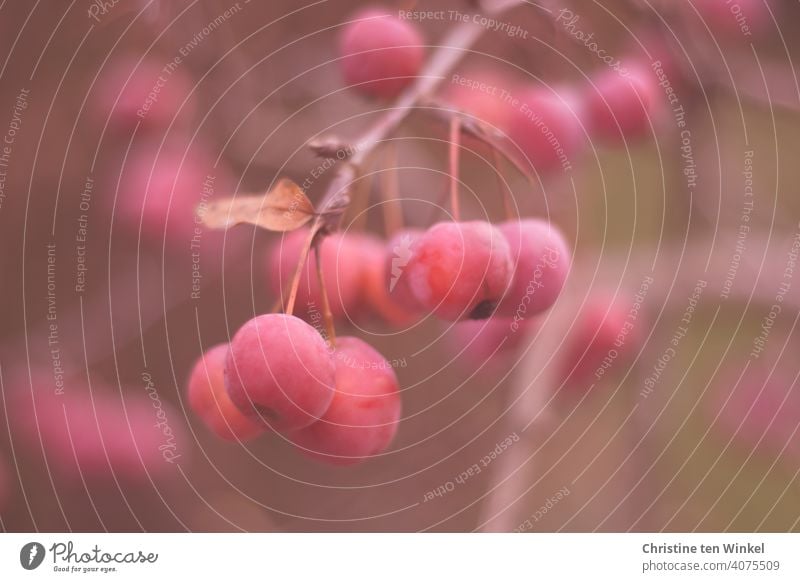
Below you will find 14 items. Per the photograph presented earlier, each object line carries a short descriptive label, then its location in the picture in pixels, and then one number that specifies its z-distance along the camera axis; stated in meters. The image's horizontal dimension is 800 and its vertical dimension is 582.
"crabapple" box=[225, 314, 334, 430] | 0.31
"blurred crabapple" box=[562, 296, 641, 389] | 0.37
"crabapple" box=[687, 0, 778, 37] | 0.38
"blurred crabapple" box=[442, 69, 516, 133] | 0.37
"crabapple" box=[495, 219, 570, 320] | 0.32
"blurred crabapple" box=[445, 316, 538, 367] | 0.34
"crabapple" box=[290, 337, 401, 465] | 0.31
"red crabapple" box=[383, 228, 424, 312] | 0.33
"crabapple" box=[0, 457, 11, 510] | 0.37
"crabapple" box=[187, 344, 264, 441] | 0.32
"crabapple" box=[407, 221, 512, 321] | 0.31
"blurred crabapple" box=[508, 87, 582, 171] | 0.36
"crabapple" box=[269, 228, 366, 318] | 0.33
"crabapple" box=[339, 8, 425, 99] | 0.34
